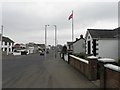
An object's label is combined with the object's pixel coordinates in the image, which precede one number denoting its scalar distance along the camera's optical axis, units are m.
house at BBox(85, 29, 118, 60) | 15.00
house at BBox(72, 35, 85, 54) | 28.26
